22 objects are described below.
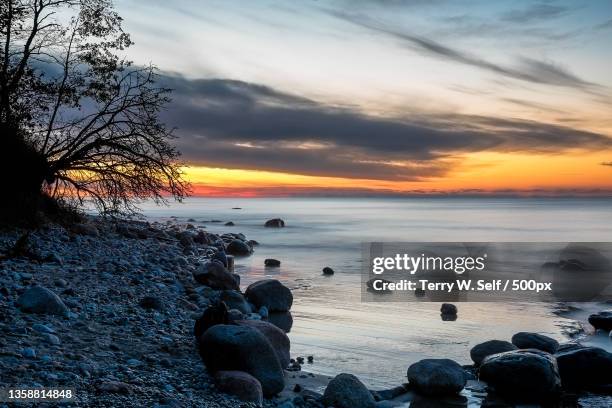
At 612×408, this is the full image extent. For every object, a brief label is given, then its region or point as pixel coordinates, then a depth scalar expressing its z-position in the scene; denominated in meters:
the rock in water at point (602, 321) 14.02
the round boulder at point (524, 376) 9.02
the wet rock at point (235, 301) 12.47
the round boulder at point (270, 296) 13.90
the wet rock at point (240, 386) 6.88
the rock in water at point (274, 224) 54.66
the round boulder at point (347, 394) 7.79
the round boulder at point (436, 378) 8.92
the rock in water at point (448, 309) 14.91
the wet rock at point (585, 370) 9.67
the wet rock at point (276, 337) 9.35
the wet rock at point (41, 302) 8.05
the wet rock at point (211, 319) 8.82
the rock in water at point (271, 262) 24.45
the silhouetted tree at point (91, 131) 17.69
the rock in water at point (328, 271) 22.84
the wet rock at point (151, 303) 10.18
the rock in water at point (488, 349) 10.48
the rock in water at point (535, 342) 11.40
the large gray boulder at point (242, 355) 7.62
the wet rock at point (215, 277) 14.12
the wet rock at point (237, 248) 27.91
